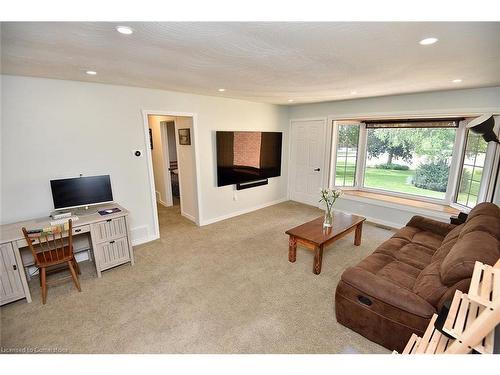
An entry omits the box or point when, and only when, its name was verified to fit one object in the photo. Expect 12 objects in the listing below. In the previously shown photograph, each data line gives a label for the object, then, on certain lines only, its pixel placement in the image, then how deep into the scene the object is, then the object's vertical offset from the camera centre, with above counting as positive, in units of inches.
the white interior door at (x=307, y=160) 203.2 -17.1
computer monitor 107.0 -23.2
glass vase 122.3 -41.7
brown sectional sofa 64.7 -46.7
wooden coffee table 110.0 -46.0
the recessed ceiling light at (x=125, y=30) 52.8 +25.9
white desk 88.5 -43.9
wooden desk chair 90.5 -44.7
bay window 148.9 -13.9
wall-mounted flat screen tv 173.0 -11.6
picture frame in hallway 165.2 +4.3
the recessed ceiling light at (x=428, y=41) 59.8 +25.5
